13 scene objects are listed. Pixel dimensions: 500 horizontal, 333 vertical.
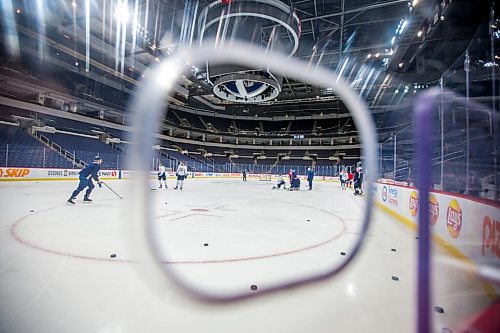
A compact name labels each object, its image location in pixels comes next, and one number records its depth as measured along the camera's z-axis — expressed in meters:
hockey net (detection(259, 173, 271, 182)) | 25.35
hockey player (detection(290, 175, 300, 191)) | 13.23
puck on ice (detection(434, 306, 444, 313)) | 1.87
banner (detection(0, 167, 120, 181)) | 12.56
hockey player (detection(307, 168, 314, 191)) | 13.95
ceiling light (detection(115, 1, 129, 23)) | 9.48
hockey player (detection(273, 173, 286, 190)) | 13.77
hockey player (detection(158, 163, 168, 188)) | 11.44
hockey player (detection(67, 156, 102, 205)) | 6.67
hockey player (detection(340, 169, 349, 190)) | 15.23
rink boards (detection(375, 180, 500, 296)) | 2.33
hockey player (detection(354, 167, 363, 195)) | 11.78
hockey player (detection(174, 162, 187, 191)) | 11.89
